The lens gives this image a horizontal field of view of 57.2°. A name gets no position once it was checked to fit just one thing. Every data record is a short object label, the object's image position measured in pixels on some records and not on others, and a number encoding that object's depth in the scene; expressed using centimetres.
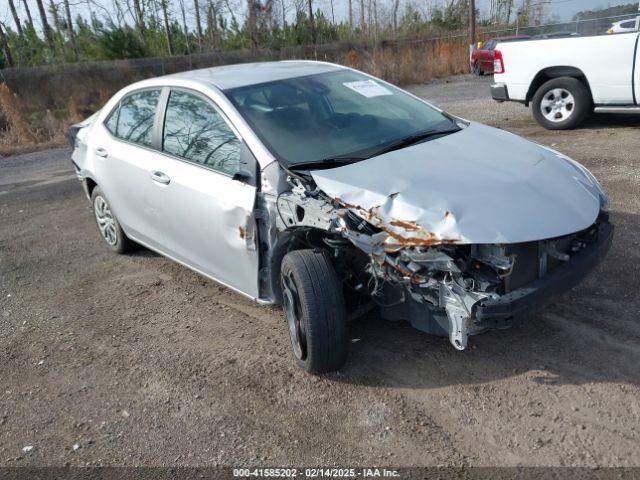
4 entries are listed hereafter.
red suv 1953
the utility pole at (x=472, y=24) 2323
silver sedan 286
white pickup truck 786
